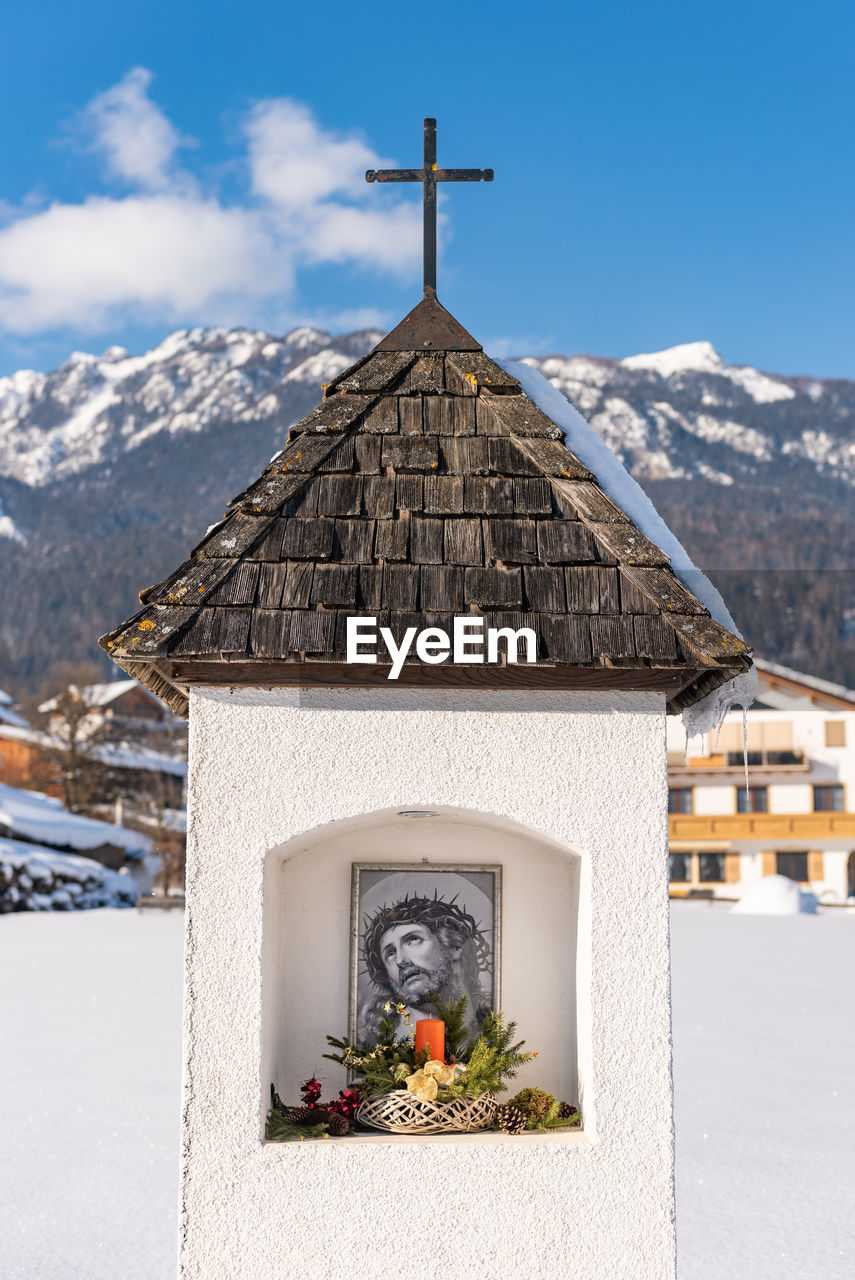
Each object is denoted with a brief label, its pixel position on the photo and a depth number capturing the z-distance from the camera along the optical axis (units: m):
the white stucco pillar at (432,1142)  4.40
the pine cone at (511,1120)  4.66
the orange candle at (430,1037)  4.99
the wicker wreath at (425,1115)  4.63
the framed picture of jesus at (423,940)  5.22
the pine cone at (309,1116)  4.73
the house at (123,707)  38.59
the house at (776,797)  37.69
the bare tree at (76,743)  36.12
